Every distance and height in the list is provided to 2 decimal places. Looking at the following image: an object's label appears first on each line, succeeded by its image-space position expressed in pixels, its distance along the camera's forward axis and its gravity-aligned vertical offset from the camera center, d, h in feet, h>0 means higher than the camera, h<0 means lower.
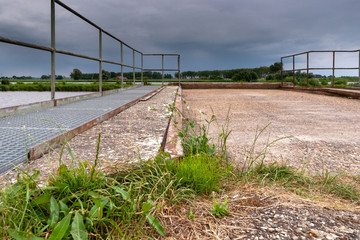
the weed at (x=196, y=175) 3.62 -1.00
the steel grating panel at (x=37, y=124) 4.22 -0.58
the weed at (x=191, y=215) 2.99 -1.26
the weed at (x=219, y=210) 3.14 -1.26
